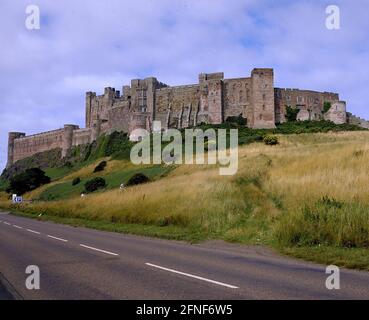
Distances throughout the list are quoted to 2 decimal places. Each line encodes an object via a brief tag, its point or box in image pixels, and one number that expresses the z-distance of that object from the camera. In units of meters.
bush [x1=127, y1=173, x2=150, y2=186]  40.88
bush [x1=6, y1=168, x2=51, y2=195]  71.94
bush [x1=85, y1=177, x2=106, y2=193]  47.19
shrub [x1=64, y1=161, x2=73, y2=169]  96.81
